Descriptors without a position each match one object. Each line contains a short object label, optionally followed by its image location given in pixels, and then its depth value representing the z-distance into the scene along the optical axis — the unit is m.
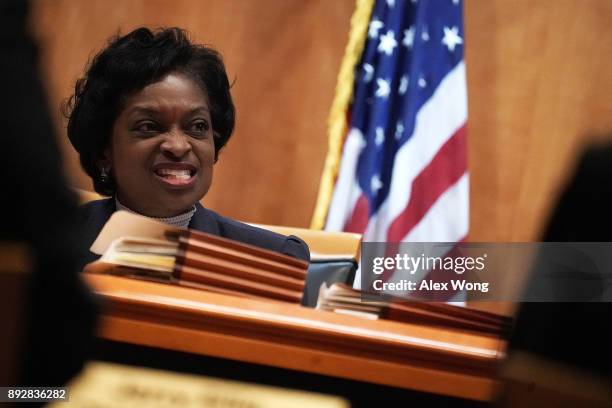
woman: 3.18
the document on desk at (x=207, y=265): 2.81
